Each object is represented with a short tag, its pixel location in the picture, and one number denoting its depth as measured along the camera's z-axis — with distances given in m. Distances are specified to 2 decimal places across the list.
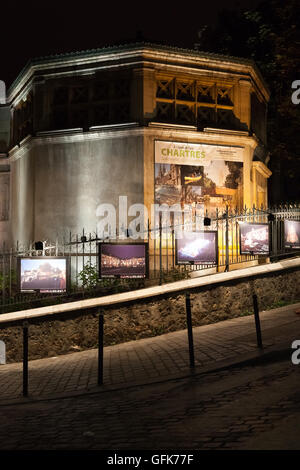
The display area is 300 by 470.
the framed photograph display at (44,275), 11.77
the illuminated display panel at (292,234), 13.71
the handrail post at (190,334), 8.61
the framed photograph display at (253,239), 13.17
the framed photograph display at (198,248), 12.51
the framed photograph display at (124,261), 12.11
